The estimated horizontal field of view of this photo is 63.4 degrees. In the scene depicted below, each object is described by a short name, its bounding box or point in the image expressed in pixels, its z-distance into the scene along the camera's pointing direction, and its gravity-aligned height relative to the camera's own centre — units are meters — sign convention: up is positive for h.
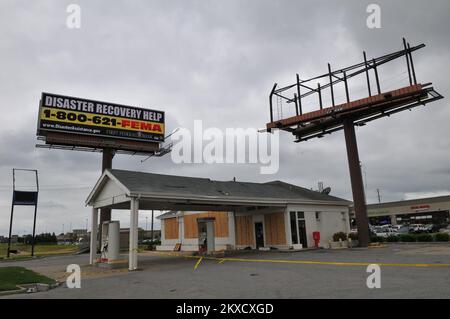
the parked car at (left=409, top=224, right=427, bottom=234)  40.72 +0.02
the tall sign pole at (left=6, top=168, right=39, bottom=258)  34.91 +4.53
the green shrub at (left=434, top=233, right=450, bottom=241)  25.39 -0.59
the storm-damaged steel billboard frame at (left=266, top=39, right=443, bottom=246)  23.64 +8.45
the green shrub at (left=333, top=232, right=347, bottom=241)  26.88 -0.26
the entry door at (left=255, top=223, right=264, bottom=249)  27.36 +0.11
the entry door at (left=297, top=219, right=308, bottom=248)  26.02 +0.16
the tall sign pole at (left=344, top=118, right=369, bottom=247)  25.84 +3.07
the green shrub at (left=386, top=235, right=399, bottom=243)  28.80 -0.67
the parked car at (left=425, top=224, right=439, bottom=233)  43.84 +0.08
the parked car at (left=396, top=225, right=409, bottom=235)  41.03 -0.01
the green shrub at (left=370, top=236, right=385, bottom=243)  29.38 -0.65
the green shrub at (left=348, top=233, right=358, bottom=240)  27.48 -0.29
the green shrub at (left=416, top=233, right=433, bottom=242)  26.33 -0.58
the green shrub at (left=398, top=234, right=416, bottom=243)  27.41 -0.61
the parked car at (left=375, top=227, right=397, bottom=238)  46.61 +0.07
